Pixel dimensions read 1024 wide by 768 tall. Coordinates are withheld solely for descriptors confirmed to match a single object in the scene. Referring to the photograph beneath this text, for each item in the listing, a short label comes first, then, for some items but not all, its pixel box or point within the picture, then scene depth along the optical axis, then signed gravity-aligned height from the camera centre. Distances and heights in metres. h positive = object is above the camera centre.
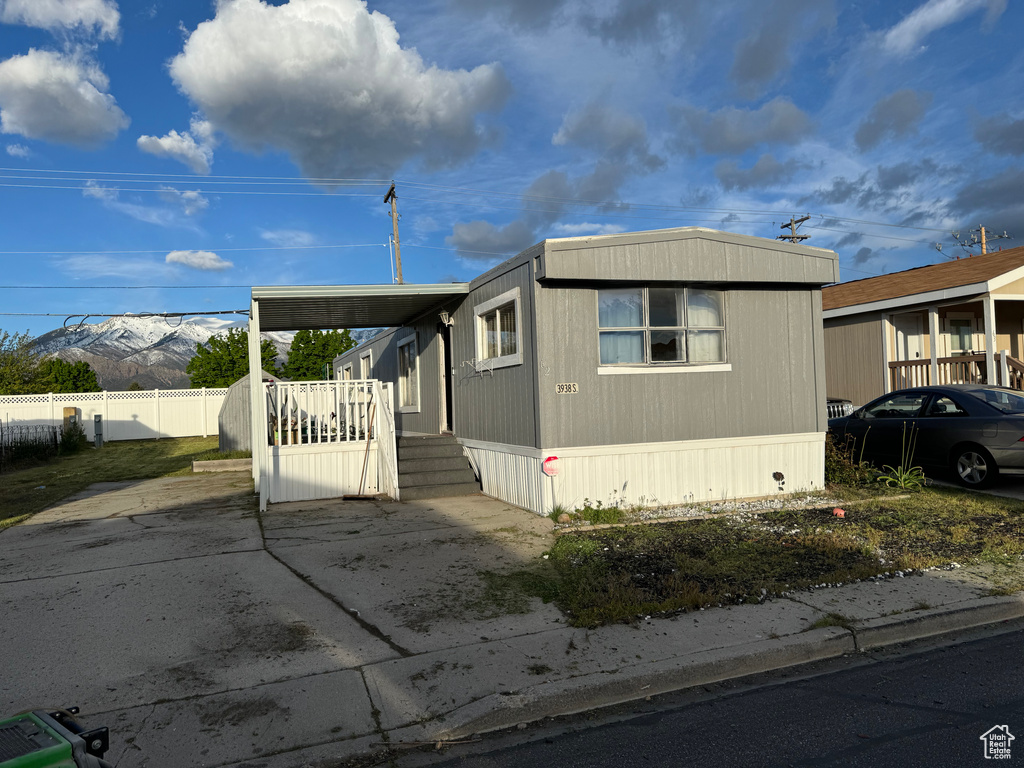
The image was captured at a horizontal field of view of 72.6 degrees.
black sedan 9.14 -0.61
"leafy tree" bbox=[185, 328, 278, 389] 33.67 +2.28
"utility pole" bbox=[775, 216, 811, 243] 31.34 +7.38
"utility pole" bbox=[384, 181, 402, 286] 27.12 +7.40
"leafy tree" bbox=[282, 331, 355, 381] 33.75 +2.59
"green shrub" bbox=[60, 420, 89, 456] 21.33 -0.78
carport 10.13 -0.28
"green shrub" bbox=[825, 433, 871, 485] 10.09 -1.17
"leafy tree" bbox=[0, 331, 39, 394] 28.17 +2.07
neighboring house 14.35 +1.40
